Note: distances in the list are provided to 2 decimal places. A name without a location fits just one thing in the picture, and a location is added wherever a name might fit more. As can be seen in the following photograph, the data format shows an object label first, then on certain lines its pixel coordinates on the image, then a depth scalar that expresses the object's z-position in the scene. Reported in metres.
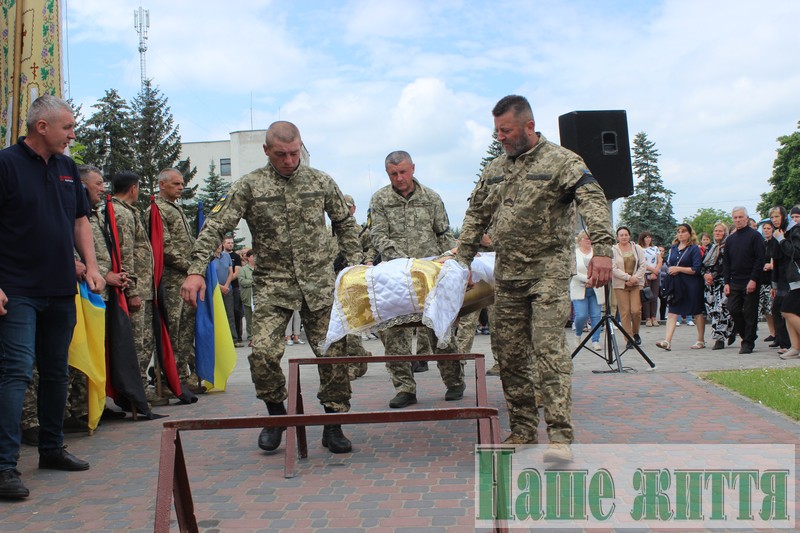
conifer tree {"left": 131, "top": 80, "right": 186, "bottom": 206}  53.09
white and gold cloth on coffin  5.79
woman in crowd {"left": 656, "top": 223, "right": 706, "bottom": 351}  13.47
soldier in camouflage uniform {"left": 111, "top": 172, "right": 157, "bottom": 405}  7.77
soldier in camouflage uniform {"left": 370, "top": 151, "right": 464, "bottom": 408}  8.09
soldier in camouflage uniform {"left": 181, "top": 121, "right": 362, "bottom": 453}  5.86
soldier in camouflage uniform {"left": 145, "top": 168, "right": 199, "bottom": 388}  8.78
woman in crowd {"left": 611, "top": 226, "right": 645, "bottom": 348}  13.59
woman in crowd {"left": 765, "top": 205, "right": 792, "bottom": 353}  11.47
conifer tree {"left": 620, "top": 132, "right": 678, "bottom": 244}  54.62
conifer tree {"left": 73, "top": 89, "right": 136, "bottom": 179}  46.31
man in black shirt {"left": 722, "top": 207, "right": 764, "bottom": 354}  12.08
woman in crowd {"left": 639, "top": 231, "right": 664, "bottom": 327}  18.52
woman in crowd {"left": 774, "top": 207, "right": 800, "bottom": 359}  11.00
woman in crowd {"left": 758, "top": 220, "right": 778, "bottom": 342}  11.92
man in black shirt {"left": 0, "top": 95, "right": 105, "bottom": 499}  5.07
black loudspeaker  11.48
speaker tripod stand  10.06
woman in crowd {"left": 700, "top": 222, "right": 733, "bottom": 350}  13.04
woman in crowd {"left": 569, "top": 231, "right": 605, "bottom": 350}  12.95
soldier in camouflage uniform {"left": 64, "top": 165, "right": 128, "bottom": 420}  7.24
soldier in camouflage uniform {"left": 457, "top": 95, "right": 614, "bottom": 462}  5.29
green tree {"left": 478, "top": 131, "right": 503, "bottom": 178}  55.22
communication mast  54.77
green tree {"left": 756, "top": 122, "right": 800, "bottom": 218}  66.50
